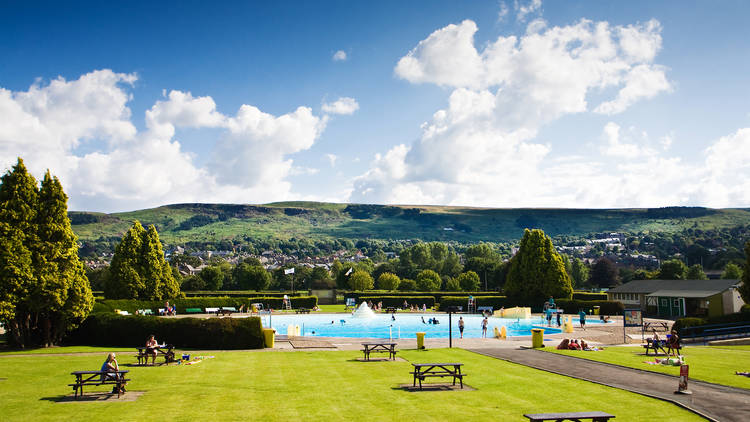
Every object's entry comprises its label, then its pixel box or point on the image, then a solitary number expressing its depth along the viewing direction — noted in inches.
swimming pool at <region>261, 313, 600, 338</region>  1765.5
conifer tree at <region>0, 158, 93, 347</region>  1035.9
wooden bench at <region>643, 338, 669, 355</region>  1004.4
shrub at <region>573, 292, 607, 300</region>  2652.6
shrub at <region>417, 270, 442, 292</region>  3641.0
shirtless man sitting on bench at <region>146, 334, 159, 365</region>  898.7
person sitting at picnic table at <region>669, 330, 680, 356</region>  987.2
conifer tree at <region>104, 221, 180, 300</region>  2034.9
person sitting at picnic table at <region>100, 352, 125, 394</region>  631.2
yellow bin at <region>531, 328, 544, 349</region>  1142.3
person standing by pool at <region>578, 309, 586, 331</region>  1634.5
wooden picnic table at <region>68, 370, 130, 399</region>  619.2
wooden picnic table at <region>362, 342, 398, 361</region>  937.5
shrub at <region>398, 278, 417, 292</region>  3739.4
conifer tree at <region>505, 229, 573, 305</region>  2447.1
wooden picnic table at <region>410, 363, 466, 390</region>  666.8
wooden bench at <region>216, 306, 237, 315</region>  2209.6
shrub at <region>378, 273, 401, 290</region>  3553.2
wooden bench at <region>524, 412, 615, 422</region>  434.3
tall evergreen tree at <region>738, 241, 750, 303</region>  1556.3
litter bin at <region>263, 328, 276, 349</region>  1155.3
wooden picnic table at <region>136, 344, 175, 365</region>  901.2
